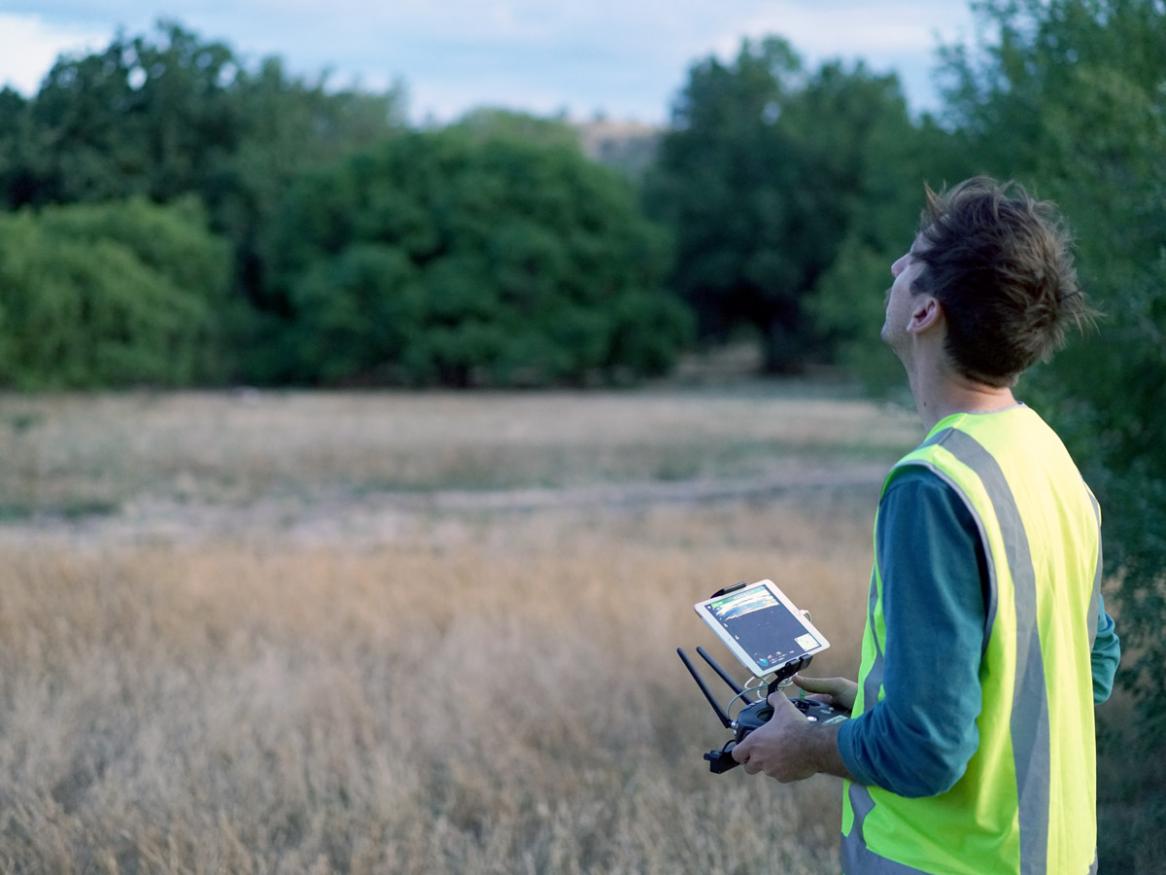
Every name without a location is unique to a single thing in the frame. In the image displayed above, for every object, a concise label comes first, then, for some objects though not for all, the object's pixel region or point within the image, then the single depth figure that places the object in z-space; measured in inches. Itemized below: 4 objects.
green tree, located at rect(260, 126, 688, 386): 1784.0
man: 76.4
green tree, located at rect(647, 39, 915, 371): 2038.6
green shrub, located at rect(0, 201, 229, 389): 861.2
